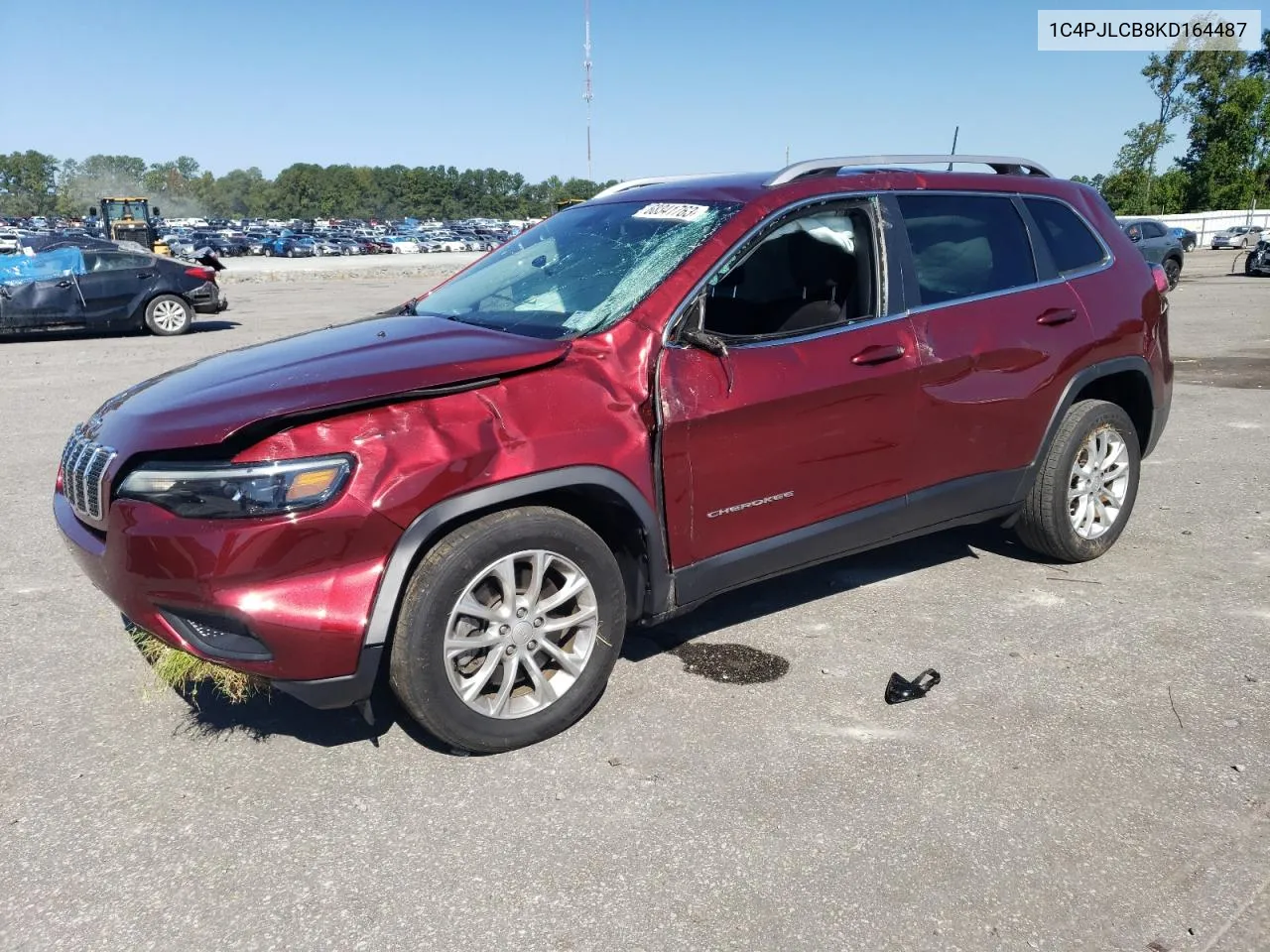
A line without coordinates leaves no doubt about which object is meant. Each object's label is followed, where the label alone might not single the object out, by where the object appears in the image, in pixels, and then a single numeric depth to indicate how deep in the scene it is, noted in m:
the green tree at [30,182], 169.88
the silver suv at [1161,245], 23.88
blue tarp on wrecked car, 14.28
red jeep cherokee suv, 2.86
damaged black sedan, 14.32
